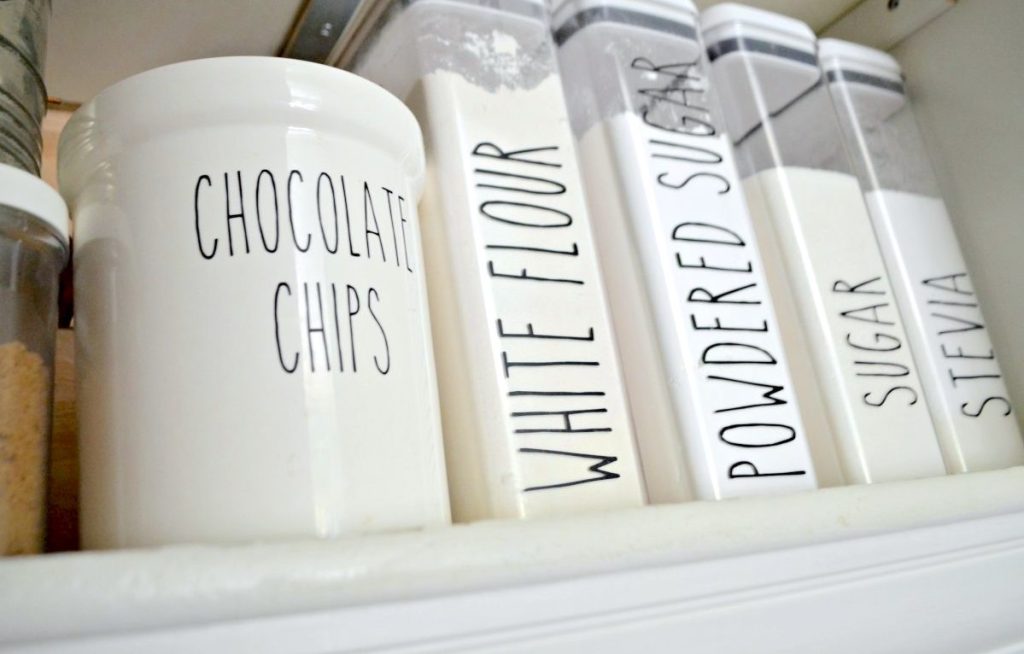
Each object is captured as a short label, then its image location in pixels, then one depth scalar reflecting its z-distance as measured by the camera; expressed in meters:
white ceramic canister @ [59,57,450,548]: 0.27
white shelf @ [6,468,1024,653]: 0.22
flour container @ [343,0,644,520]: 0.35
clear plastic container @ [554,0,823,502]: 0.38
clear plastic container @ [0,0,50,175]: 0.34
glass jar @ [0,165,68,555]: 0.27
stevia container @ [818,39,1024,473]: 0.49
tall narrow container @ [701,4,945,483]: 0.45
